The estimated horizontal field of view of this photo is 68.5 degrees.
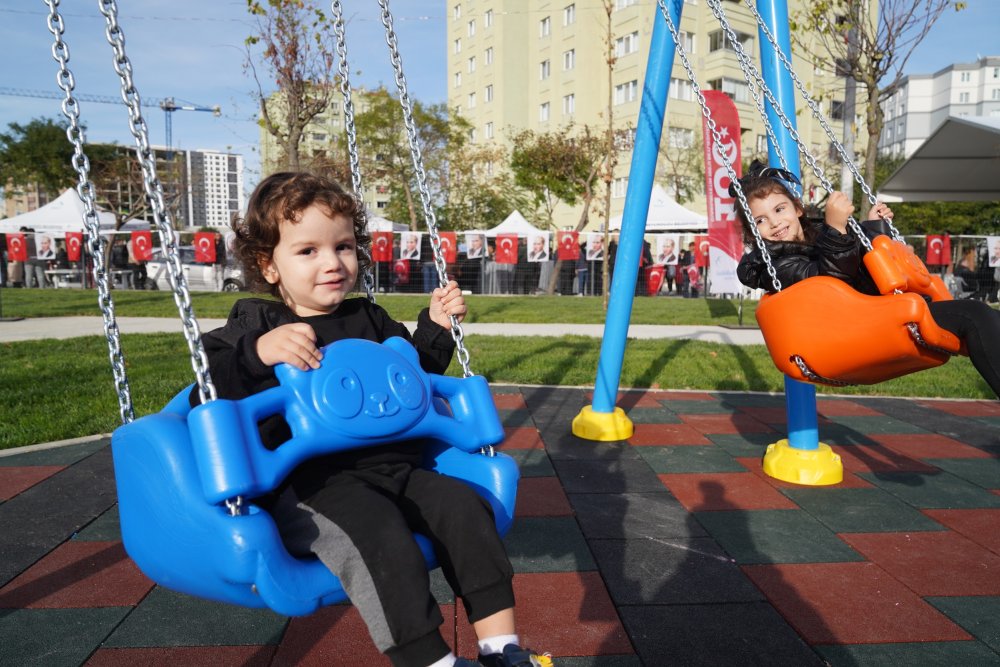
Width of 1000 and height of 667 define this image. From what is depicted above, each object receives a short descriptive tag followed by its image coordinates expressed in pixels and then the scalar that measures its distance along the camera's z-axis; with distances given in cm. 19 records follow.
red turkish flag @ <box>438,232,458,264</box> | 1534
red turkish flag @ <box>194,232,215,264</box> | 1706
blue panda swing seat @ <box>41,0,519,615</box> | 139
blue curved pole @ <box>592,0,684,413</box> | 402
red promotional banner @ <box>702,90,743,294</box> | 769
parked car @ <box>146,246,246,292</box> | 1805
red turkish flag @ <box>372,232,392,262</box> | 1586
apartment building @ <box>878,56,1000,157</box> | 8875
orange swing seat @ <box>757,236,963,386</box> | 230
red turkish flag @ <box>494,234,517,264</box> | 1623
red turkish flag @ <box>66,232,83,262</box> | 1745
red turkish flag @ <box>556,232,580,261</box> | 1634
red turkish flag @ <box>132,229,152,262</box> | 1753
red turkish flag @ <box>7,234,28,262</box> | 1742
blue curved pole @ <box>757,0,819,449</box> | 368
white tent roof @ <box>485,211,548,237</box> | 1852
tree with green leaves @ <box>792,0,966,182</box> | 932
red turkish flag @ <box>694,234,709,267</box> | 1629
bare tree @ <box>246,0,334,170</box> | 1127
